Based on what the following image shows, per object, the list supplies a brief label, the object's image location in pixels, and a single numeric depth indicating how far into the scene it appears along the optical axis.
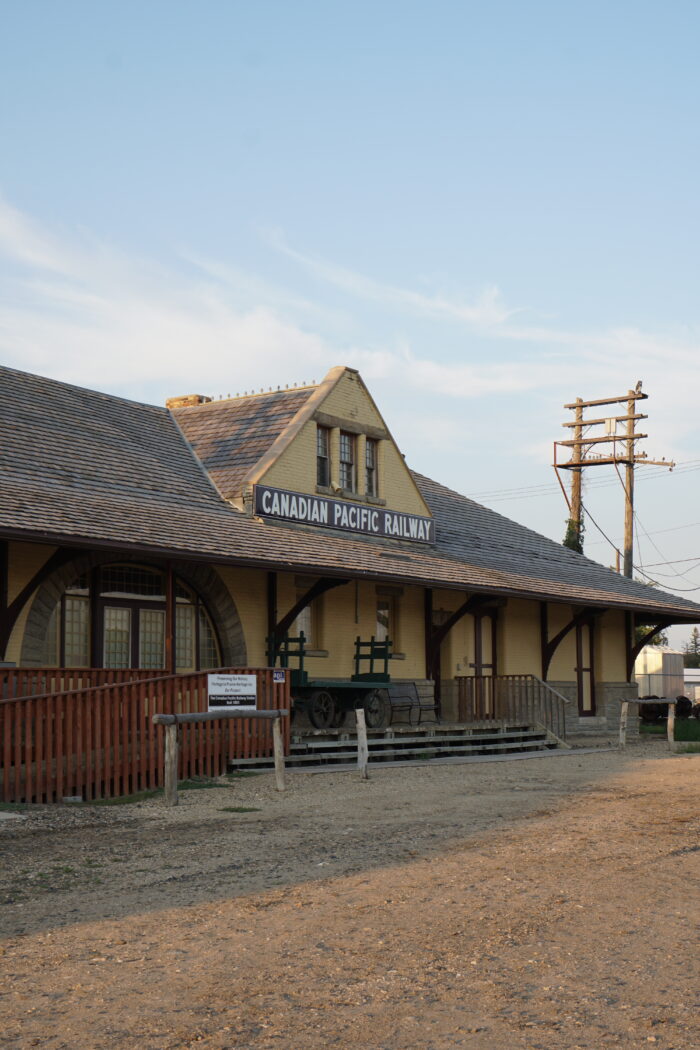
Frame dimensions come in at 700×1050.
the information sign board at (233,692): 15.45
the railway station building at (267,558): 17.75
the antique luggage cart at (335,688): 20.23
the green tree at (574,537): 39.31
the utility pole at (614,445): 41.66
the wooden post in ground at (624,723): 23.38
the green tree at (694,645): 113.81
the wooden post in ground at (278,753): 14.45
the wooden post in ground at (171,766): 12.88
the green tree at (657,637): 50.32
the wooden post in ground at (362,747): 16.06
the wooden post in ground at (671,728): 24.01
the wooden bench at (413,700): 23.31
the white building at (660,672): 47.00
